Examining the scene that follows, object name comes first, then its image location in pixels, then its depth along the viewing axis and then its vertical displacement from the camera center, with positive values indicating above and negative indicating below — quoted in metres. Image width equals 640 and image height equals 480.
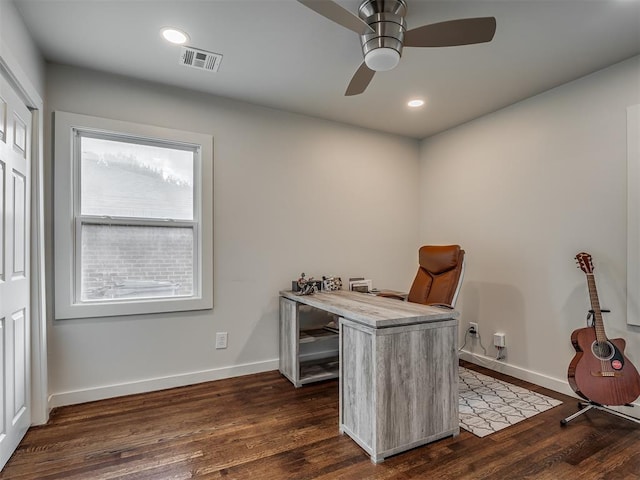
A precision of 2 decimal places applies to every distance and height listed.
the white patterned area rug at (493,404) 2.23 -1.23
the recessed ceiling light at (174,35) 2.07 +1.27
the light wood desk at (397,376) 1.83 -0.79
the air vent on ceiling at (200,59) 2.30 +1.26
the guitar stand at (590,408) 2.21 -1.19
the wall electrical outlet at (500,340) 3.13 -0.95
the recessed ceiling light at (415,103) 3.06 +1.23
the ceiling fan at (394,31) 1.65 +1.04
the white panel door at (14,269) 1.76 -0.18
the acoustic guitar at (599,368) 2.10 -0.83
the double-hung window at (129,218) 2.48 +0.15
